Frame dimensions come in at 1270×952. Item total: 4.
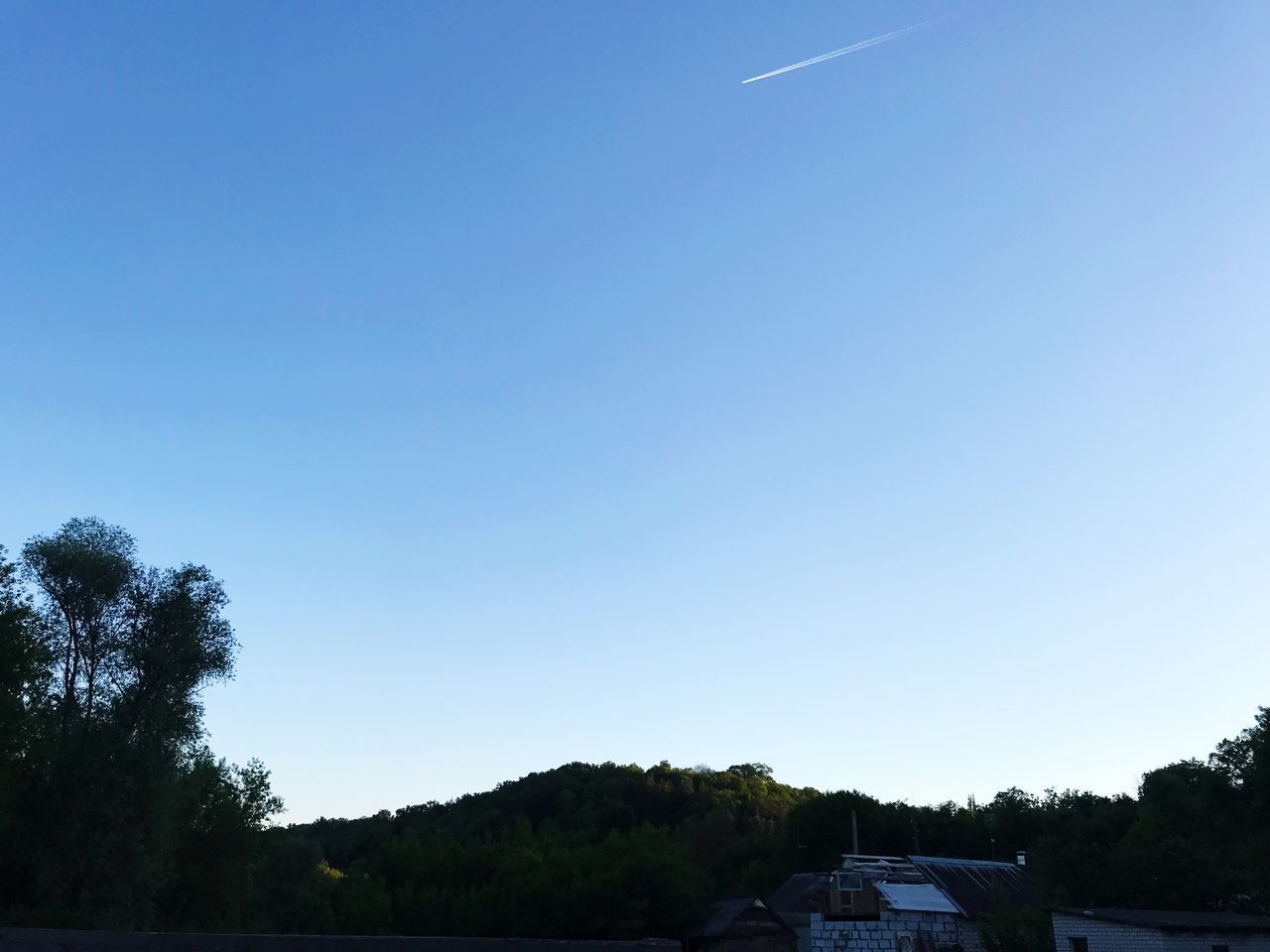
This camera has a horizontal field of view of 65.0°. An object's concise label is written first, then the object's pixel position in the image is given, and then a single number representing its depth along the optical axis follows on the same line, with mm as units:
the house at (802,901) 37719
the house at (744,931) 33656
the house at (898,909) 36188
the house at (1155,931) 26672
